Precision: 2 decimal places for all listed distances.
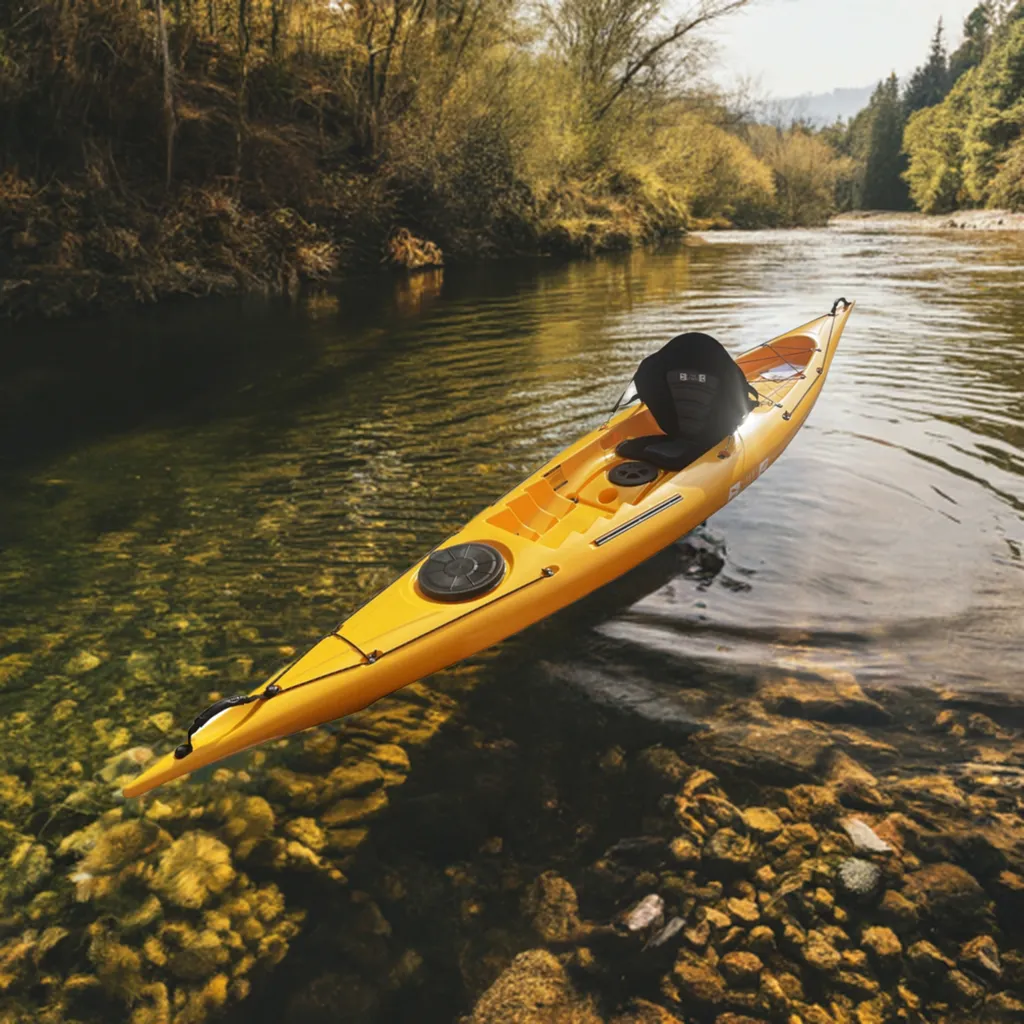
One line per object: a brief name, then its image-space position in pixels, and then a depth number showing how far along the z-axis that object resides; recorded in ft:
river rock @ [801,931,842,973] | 7.40
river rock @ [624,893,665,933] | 7.97
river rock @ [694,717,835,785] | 9.90
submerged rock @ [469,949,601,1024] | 7.18
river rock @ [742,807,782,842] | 8.96
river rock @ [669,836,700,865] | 8.66
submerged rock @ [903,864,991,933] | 7.82
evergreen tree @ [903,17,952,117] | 221.87
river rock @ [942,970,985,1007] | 7.05
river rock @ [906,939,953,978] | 7.34
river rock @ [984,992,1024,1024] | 6.88
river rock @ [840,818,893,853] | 8.69
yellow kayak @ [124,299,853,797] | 9.59
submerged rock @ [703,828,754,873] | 8.55
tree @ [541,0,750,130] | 80.53
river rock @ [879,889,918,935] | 7.75
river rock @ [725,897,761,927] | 7.90
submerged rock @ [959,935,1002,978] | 7.30
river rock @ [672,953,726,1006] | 7.18
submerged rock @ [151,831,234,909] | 8.39
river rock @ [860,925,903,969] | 7.43
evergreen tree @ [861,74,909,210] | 197.06
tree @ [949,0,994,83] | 189.56
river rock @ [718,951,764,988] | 7.29
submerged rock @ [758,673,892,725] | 10.87
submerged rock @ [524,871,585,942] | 7.98
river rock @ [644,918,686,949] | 7.75
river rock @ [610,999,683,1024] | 7.06
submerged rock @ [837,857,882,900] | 8.13
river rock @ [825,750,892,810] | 9.33
